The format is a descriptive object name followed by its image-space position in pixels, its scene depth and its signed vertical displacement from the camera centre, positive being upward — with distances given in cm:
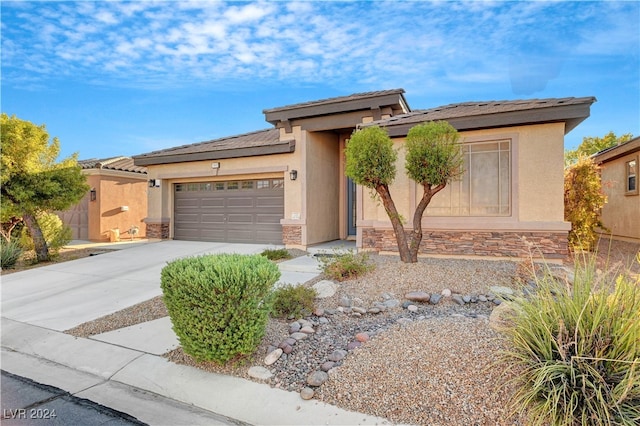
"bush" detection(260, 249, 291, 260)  952 -116
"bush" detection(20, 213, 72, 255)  1131 -74
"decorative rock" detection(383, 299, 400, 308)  569 -151
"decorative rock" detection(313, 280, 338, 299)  623 -143
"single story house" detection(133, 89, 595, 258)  827 +91
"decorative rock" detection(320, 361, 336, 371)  352 -157
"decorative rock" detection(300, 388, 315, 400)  313 -165
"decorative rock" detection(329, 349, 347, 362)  368 -155
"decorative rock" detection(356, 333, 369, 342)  413 -151
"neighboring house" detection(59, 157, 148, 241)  1570 +42
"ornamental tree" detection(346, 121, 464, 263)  730 +112
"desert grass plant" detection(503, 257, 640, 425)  247 -111
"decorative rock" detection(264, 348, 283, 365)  376 -159
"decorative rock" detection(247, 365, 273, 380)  353 -166
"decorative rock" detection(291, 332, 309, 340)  432 -156
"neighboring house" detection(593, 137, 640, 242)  1245 +89
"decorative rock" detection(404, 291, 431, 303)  588 -144
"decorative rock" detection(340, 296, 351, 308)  571 -150
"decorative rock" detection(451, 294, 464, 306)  579 -147
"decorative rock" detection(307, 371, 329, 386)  330 -160
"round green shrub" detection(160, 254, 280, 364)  347 -96
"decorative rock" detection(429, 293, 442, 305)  582 -147
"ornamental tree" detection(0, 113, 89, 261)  961 +104
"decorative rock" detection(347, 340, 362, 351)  393 -153
